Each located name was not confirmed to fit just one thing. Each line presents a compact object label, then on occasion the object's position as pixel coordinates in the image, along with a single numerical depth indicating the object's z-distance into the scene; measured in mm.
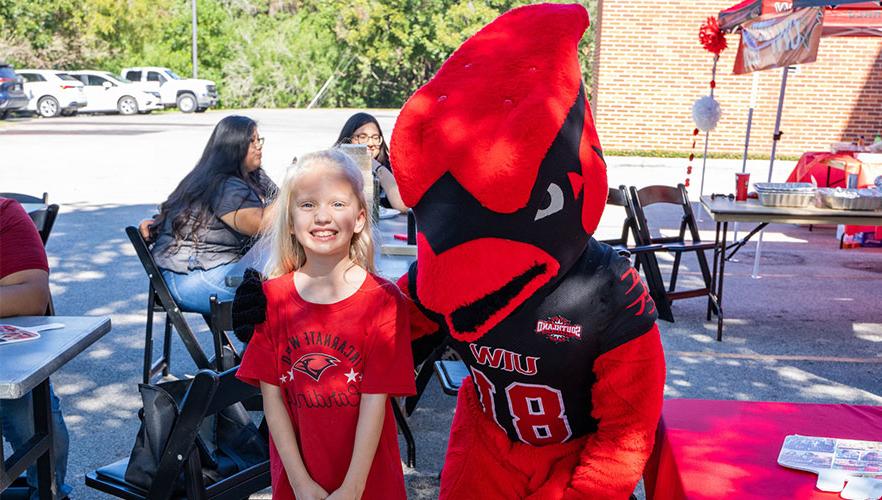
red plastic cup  6387
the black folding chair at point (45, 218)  4102
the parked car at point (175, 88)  31156
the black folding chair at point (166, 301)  4008
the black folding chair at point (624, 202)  6410
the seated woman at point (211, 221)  4434
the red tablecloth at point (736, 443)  1941
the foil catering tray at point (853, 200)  5895
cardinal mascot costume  1634
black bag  2377
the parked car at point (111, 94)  28391
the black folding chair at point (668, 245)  6133
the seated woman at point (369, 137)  5938
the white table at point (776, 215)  5844
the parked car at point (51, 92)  26406
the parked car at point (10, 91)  24109
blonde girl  2113
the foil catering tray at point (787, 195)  6109
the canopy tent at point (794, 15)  7551
